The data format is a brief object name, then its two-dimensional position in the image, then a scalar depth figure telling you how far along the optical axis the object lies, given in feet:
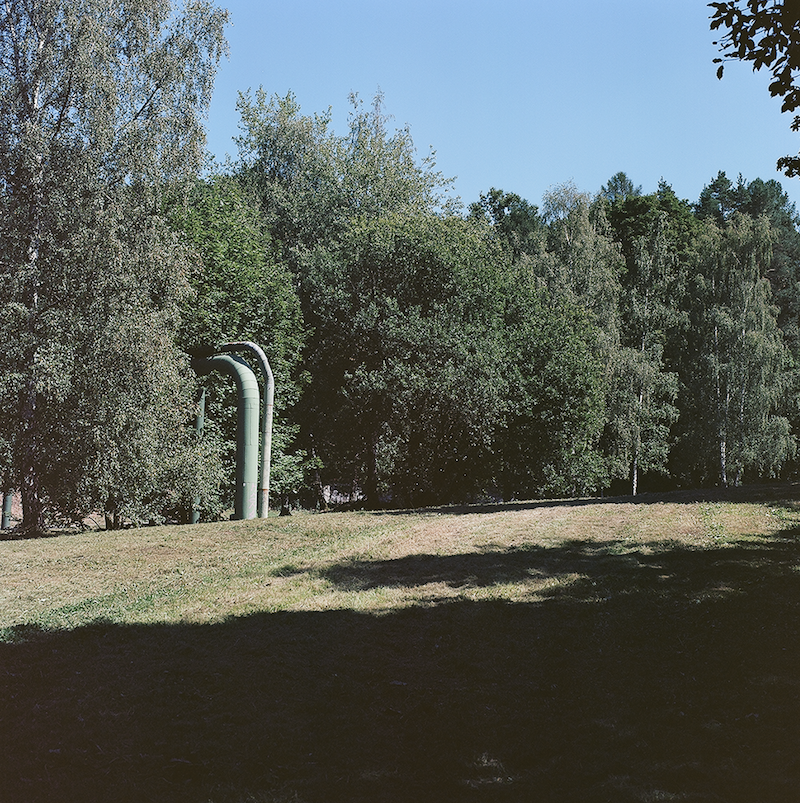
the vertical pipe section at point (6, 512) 73.67
